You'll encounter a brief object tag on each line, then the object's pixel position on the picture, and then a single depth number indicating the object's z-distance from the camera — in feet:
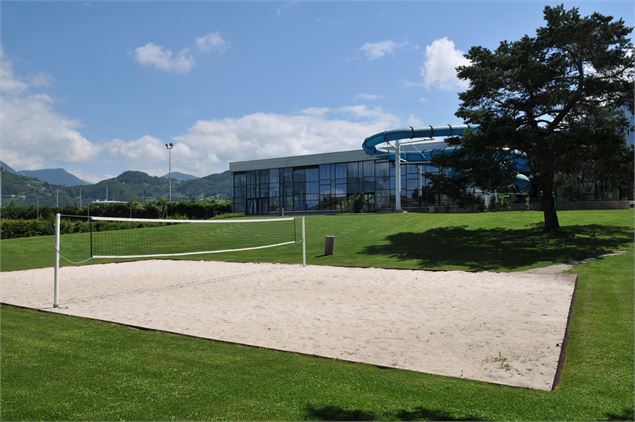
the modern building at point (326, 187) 157.89
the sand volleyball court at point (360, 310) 20.18
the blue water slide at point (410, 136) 116.47
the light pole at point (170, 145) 197.16
